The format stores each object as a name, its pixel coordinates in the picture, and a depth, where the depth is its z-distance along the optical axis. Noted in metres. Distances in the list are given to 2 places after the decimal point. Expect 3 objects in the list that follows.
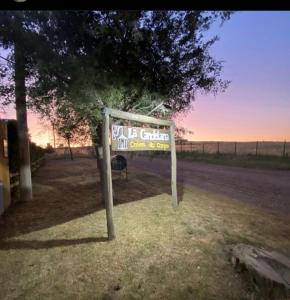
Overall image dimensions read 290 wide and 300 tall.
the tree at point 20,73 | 4.65
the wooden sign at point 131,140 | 3.96
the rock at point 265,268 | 2.75
